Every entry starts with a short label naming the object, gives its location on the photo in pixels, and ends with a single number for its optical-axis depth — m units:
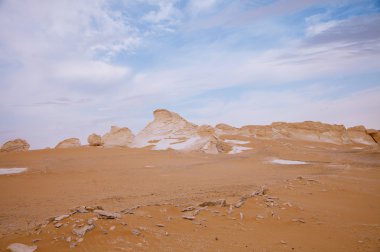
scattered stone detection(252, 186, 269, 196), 8.45
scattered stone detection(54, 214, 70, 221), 5.49
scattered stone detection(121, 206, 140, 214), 6.41
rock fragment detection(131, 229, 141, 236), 5.23
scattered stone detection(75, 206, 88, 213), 5.93
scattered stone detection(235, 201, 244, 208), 7.28
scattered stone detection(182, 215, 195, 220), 6.35
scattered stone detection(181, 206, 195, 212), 6.95
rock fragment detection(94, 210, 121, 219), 5.59
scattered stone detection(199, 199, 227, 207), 7.34
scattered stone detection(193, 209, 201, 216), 6.64
